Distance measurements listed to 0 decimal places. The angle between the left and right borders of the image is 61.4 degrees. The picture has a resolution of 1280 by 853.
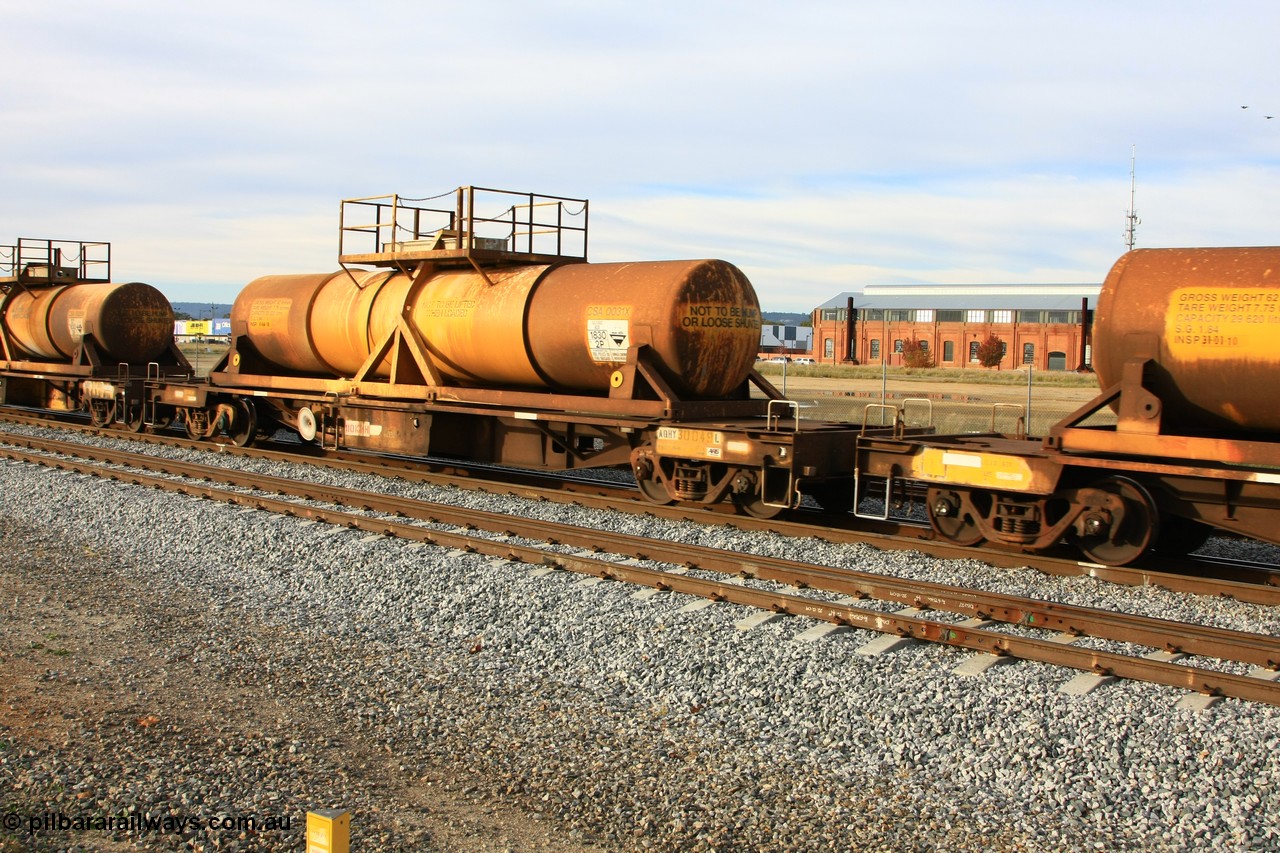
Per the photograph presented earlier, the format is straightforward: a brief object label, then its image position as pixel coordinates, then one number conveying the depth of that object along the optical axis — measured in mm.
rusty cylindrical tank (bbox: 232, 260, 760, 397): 13211
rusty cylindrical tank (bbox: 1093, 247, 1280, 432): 9023
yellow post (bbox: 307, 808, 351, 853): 3740
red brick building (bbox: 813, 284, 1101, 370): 75750
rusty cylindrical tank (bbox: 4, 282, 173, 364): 23906
